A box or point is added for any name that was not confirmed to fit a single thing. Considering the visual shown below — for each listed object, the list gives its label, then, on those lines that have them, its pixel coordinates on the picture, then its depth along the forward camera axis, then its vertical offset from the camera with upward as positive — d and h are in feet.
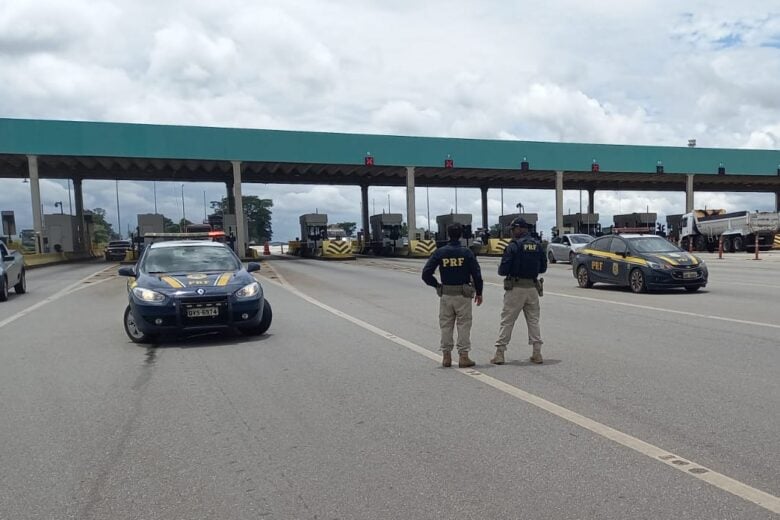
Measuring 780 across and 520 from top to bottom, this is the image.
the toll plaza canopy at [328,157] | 115.37 +13.02
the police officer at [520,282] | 24.07 -2.46
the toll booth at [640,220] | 164.86 -2.08
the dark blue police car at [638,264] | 48.44 -4.10
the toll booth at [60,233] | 138.59 -0.76
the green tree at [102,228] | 412.57 -0.15
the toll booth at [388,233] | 157.58 -3.30
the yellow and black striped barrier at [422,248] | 140.87 -6.41
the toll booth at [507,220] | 163.44 -1.00
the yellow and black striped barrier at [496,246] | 142.00 -6.51
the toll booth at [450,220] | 142.10 -0.61
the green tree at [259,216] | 425.28 +4.85
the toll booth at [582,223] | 169.89 -2.58
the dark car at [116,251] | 148.77 -5.36
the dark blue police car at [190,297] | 28.32 -3.19
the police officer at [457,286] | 22.79 -2.41
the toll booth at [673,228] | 156.47 -4.36
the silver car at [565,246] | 99.96 -4.96
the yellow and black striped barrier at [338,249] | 138.41 -6.04
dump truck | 117.88 -3.75
